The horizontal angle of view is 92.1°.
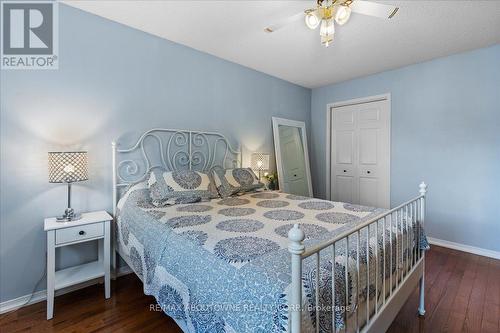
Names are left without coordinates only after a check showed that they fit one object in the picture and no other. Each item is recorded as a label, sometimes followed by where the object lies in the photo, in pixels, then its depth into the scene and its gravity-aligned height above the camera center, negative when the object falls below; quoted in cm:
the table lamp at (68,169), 188 -6
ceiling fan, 162 +109
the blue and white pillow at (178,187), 218 -23
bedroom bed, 93 -48
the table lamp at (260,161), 342 +3
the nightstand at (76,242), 178 -63
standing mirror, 391 +13
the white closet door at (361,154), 376 +17
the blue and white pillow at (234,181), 262 -20
